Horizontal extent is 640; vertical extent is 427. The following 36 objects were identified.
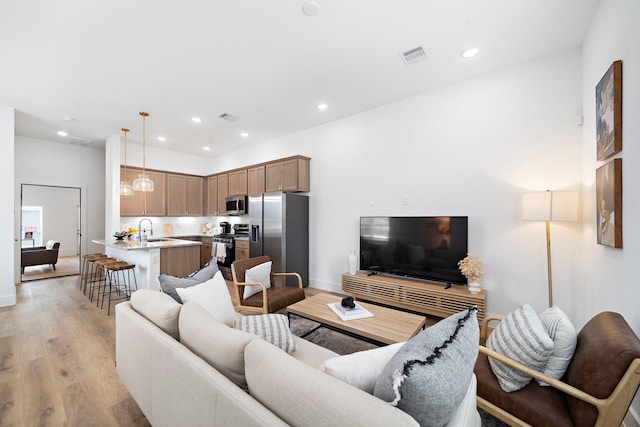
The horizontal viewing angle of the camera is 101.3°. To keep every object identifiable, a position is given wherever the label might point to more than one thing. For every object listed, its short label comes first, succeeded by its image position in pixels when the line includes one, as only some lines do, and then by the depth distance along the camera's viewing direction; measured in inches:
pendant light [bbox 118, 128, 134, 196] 184.4
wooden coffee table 80.6
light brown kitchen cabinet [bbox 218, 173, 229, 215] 255.6
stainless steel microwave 234.7
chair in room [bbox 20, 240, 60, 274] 224.7
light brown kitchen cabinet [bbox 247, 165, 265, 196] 219.6
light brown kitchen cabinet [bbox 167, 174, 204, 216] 256.2
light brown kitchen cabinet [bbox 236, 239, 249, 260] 215.3
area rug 104.7
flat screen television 129.8
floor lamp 99.3
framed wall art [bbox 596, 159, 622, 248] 70.4
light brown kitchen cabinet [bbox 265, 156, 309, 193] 192.1
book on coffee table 93.0
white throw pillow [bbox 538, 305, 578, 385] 54.5
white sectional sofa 31.5
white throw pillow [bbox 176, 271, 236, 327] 73.7
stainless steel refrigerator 181.8
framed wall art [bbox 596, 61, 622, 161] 71.1
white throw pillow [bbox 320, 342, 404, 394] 39.4
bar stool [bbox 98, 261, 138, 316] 153.6
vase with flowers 120.7
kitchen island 156.6
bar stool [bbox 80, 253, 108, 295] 175.9
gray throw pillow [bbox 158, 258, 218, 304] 77.6
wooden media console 119.7
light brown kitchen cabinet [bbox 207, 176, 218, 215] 268.5
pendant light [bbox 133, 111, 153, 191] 170.4
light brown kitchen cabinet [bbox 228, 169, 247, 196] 236.1
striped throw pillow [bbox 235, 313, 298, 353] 65.2
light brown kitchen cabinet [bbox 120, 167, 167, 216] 228.4
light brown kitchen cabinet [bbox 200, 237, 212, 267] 249.9
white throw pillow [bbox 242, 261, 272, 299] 117.6
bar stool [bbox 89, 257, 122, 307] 157.8
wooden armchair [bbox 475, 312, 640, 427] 43.5
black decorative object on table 98.3
